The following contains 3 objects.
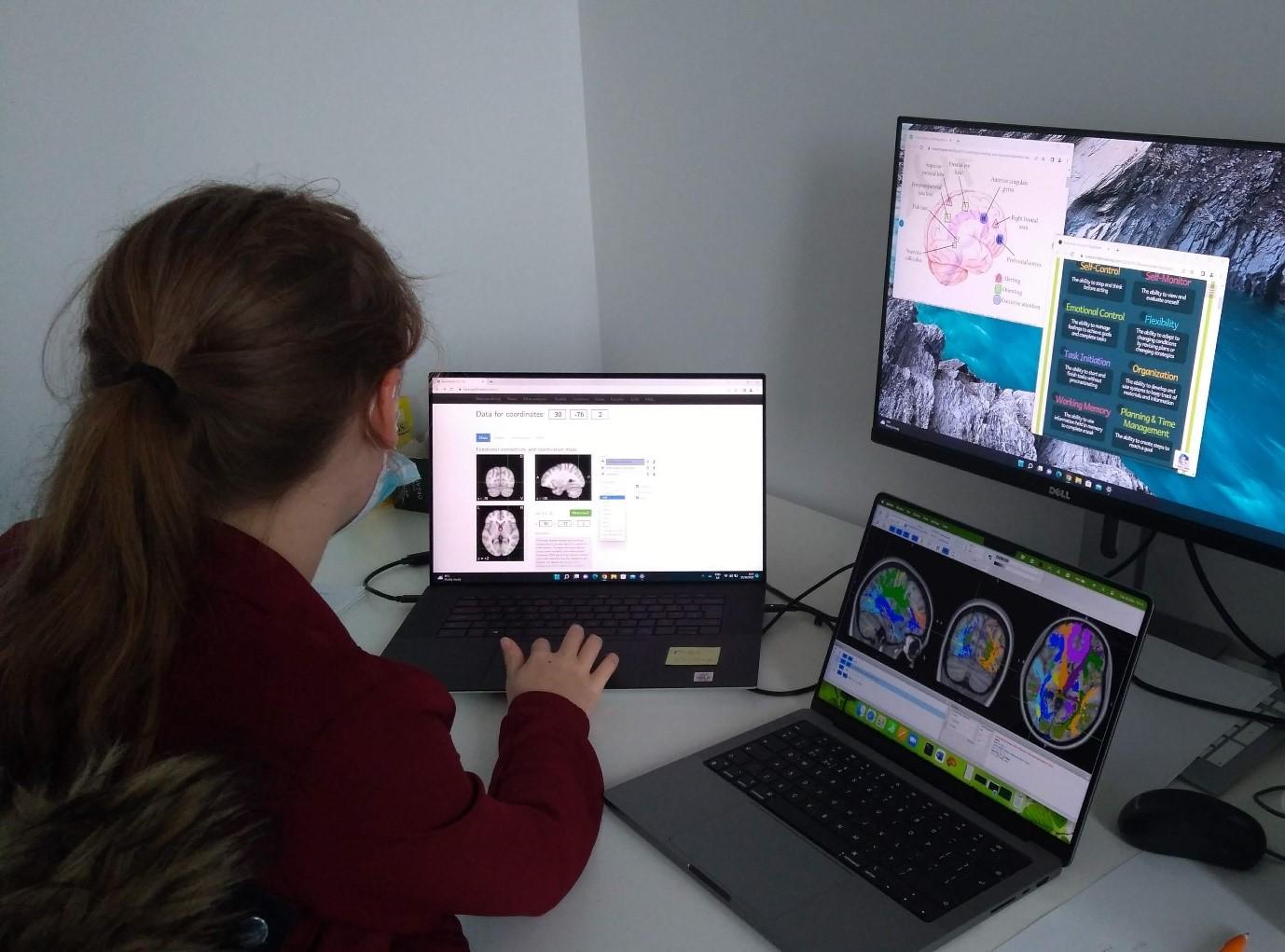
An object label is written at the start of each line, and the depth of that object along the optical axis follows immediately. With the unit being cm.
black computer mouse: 84
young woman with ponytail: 72
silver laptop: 83
